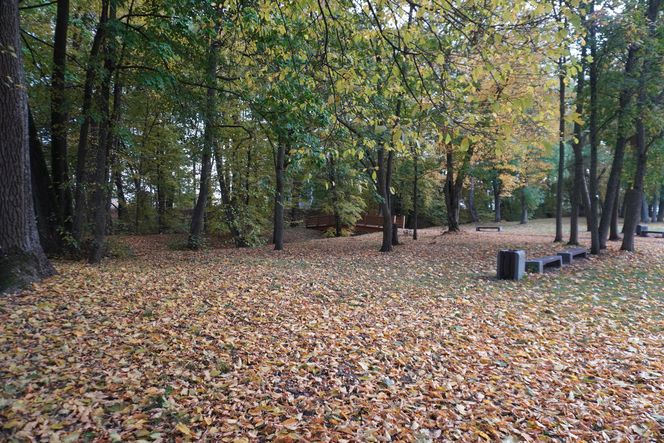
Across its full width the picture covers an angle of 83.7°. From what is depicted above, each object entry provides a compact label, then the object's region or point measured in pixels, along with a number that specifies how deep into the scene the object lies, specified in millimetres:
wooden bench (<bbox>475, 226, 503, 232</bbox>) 19659
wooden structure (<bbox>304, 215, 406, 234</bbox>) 22373
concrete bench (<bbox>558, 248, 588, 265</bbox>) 8930
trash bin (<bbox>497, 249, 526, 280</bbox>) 7234
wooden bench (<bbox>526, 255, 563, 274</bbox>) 7980
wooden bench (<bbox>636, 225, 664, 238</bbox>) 16178
